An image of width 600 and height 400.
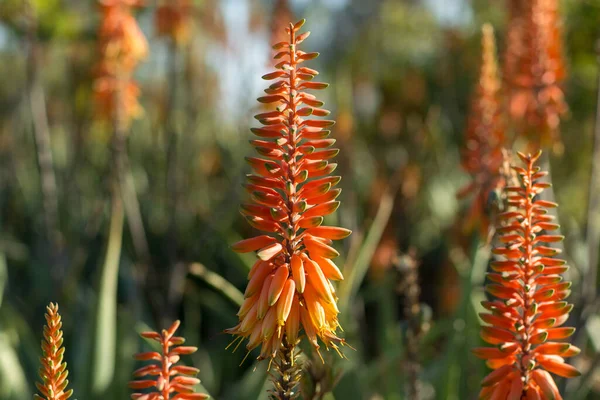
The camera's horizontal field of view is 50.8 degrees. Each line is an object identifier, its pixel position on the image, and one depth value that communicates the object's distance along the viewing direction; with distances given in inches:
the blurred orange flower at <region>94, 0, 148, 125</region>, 94.7
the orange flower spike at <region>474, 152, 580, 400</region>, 29.7
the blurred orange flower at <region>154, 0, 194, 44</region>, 108.3
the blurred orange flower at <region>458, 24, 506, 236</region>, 55.8
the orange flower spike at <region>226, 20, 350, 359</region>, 28.7
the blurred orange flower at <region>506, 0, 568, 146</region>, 75.8
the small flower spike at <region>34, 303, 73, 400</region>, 24.7
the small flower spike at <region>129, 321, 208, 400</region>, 28.0
